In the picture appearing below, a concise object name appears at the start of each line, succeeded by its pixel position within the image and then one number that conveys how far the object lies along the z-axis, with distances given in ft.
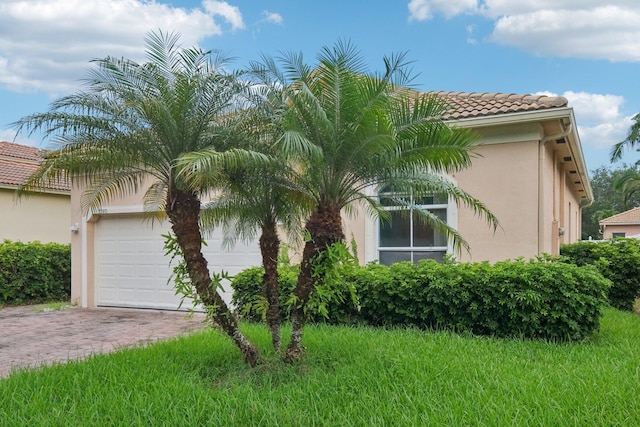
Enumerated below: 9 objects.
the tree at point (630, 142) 64.28
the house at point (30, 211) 52.80
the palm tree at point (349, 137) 17.10
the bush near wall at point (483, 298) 22.86
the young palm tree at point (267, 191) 18.52
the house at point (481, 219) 29.30
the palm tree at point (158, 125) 17.49
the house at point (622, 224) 131.75
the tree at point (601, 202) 167.63
